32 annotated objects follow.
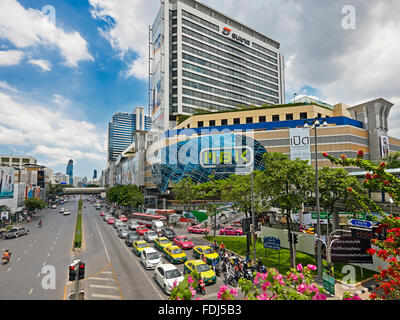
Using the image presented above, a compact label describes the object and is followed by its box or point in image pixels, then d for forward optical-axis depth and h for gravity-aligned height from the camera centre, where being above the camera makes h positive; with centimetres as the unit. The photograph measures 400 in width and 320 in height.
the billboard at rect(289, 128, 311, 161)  5750 +965
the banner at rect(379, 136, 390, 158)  5948 +932
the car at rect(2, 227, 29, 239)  3997 -853
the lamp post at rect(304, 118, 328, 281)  1761 -422
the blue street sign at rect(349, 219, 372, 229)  1912 -337
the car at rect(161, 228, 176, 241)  3544 -770
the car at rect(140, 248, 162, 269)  2245 -729
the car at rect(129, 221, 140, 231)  4352 -778
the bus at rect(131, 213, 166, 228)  4696 -741
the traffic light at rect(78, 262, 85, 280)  1401 -523
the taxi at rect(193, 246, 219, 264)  2281 -717
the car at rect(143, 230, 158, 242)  3416 -773
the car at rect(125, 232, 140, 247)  3193 -756
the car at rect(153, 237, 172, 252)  2787 -732
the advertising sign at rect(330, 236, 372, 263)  1850 -532
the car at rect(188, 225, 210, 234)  4037 -803
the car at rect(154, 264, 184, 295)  1711 -696
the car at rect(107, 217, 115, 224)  5262 -835
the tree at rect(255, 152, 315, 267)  2067 +22
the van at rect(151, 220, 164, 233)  4072 -740
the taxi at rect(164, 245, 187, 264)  2395 -741
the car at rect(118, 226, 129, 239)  3758 -793
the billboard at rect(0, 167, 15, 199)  4984 +25
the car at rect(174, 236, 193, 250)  3023 -775
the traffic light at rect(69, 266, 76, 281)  1397 -535
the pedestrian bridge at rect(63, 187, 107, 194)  16778 -515
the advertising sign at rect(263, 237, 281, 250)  2247 -575
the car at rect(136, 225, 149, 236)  3941 -790
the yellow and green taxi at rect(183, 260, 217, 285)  1841 -711
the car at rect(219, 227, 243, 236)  3784 -773
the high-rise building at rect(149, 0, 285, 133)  8731 +4722
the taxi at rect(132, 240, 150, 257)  2656 -734
